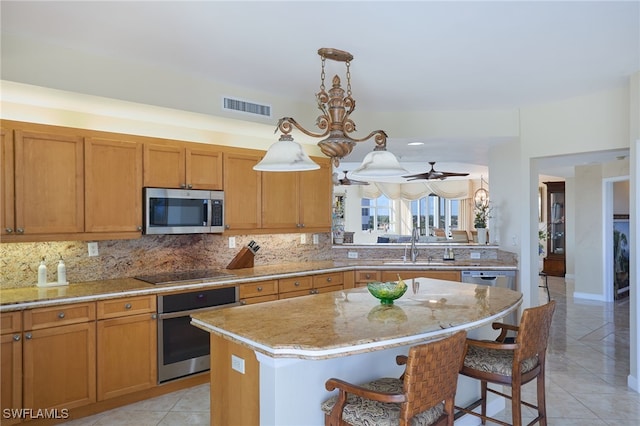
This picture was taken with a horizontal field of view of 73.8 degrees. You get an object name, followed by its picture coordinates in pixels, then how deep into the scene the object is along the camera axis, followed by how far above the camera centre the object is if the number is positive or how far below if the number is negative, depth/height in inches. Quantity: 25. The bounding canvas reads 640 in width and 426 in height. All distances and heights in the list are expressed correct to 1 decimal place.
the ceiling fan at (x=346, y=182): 366.0 +28.3
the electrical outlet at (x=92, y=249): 144.4 -11.4
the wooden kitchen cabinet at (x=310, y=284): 167.2 -29.0
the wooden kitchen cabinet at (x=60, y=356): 113.0 -38.9
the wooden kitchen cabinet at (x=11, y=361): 109.0 -37.5
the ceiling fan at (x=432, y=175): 331.9 +29.8
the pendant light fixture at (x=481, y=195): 333.3 +14.4
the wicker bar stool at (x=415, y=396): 68.1 -30.7
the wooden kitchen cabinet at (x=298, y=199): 181.9 +6.5
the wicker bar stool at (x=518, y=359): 91.2 -33.3
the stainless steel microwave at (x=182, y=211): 146.4 +1.4
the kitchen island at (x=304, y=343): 74.2 -22.8
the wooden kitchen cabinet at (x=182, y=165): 147.9 +18.0
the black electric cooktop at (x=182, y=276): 143.2 -21.9
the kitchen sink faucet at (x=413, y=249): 202.5 -17.2
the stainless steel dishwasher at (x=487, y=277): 188.4 -28.4
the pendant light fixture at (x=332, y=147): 97.0 +15.6
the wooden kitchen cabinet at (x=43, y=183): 119.9 +9.6
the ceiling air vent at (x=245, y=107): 154.9 +40.4
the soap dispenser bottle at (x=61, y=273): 133.5 -18.0
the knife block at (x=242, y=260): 175.9 -18.9
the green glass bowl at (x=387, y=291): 100.3 -18.5
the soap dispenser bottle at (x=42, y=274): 130.0 -17.9
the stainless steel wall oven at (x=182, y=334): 136.3 -39.5
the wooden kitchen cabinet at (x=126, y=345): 125.0 -39.6
